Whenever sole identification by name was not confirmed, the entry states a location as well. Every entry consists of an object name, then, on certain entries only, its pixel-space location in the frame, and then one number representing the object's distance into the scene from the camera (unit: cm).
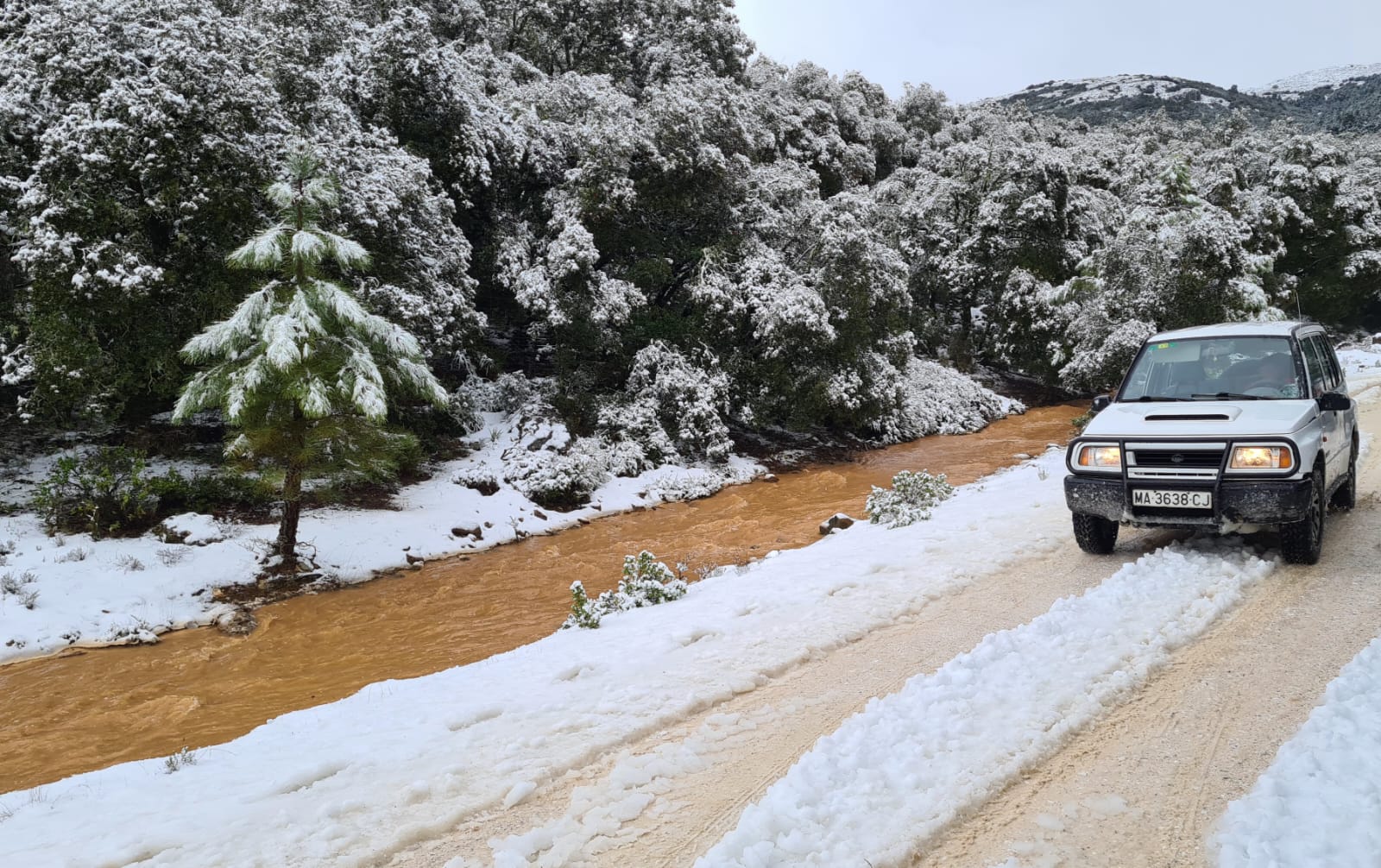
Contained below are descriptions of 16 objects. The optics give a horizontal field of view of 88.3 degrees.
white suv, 532
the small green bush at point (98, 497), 1044
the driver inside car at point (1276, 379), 608
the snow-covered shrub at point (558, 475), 1484
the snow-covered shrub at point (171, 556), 1005
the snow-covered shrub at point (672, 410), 1722
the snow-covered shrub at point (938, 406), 2245
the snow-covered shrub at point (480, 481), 1484
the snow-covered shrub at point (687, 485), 1614
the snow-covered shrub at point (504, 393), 1870
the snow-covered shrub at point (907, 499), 937
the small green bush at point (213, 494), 1159
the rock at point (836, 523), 1127
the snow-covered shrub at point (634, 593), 667
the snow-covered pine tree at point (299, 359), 966
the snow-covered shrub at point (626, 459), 1645
